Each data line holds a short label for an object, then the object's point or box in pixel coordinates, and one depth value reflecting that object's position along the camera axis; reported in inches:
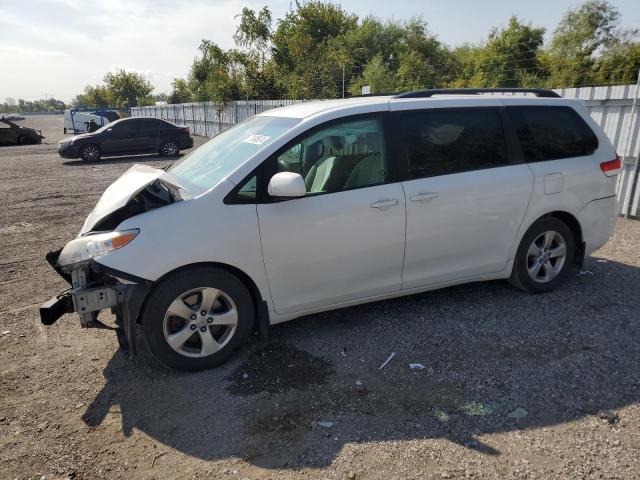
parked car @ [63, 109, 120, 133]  1129.2
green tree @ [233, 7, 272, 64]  1112.8
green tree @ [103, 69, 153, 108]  2485.2
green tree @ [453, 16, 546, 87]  796.8
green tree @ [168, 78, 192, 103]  1916.6
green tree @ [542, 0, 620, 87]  951.8
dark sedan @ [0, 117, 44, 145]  985.9
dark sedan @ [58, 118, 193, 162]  661.3
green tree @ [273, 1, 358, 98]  858.8
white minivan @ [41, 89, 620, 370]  124.6
